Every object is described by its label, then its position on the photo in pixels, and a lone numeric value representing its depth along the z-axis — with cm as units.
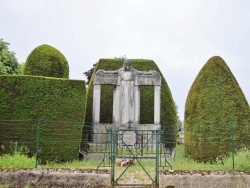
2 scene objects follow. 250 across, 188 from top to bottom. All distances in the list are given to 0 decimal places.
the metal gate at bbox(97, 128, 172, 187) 833
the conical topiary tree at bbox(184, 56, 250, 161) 1212
